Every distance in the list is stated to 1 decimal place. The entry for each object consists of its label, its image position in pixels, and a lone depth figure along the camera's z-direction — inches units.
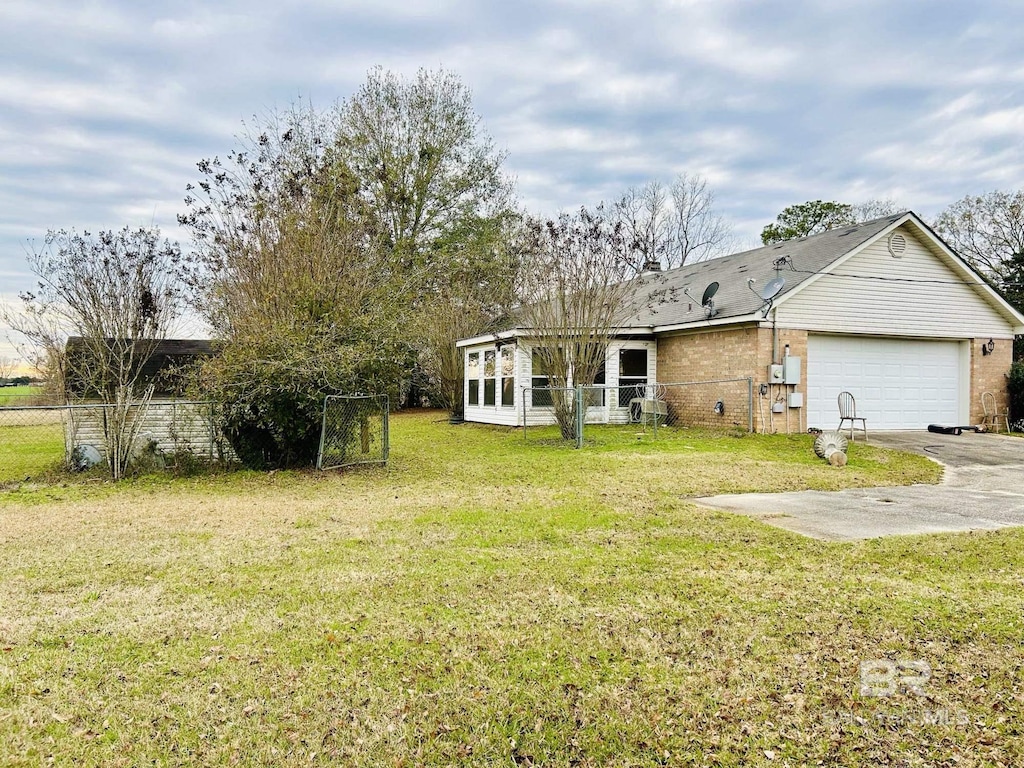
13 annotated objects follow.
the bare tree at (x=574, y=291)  529.7
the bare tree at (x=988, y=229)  1106.7
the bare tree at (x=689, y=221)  1320.1
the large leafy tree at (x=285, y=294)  371.2
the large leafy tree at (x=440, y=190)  885.2
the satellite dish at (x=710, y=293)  627.8
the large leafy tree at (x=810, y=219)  1296.8
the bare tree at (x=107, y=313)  361.7
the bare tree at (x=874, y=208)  1323.8
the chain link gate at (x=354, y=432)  390.9
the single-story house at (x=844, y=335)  557.6
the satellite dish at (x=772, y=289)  545.0
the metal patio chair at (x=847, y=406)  538.6
